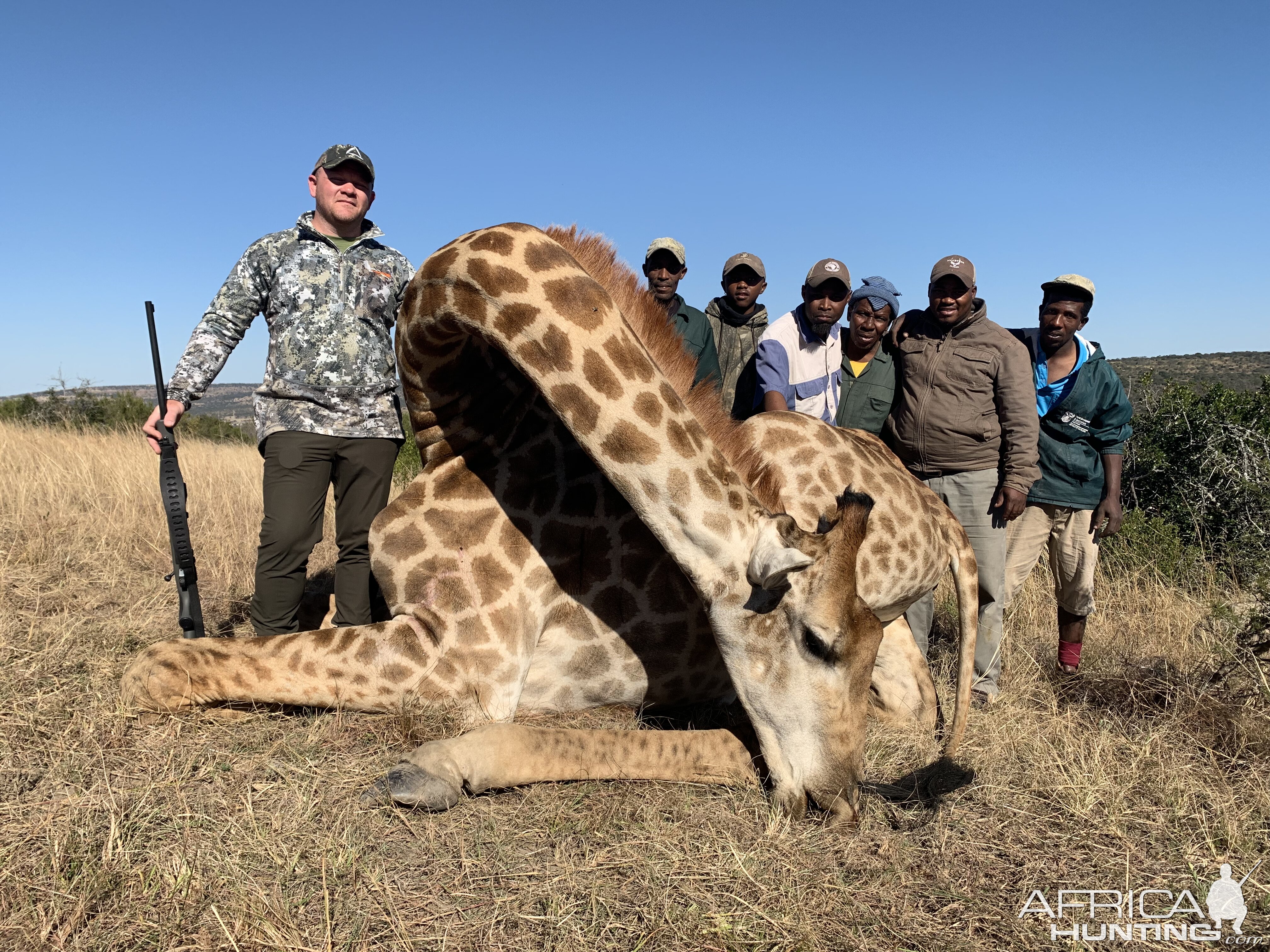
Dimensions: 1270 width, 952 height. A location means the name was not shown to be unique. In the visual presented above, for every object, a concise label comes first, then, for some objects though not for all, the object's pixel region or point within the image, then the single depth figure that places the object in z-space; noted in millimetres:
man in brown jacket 4820
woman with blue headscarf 5066
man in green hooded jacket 5105
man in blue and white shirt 5156
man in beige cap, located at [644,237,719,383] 6148
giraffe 3064
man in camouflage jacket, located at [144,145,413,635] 4184
